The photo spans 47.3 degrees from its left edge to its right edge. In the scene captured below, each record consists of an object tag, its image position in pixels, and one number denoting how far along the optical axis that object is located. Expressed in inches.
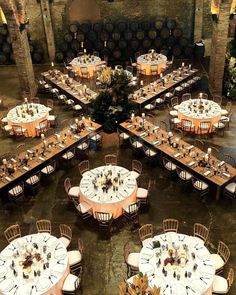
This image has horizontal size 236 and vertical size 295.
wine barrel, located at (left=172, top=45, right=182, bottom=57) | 511.1
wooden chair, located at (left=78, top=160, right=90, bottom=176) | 314.0
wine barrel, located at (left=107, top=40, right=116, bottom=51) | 512.4
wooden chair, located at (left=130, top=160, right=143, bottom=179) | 289.0
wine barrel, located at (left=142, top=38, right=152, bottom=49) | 511.6
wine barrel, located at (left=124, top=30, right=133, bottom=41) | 510.7
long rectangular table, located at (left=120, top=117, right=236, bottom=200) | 273.6
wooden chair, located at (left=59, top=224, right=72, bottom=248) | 240.1
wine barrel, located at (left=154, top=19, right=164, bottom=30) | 506.5
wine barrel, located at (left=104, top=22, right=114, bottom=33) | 512.4
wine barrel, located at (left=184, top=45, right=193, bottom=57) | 511.6
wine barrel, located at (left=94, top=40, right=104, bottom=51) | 517.9
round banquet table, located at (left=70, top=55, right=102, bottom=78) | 471.8
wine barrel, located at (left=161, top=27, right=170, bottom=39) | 509.0
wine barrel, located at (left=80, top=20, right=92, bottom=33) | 515.4
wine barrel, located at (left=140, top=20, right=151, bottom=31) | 509.9
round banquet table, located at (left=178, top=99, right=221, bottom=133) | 350.4
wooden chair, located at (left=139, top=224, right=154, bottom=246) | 233.0
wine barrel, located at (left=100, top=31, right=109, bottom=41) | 513.3
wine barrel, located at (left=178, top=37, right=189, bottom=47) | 507.4
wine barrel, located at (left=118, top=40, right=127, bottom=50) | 512.0
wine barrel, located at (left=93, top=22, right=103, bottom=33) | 515.8
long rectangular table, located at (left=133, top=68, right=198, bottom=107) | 391.3
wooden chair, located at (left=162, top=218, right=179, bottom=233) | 256.4
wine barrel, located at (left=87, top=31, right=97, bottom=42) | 516.7
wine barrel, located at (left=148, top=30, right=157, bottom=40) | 508.6
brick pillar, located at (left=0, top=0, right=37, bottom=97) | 389.8
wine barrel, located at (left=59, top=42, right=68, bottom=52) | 513.3
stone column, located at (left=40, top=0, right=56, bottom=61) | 500.0
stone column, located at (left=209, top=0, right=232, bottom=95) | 375.2
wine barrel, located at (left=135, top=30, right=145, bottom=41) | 509.2
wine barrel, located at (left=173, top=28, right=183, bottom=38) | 507.3
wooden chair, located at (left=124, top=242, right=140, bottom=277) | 223.0
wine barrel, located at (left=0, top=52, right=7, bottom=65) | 526.4
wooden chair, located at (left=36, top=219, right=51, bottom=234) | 256.2
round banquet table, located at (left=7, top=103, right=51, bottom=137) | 361.9
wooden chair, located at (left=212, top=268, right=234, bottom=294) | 206.8
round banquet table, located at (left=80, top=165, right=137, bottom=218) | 260.2
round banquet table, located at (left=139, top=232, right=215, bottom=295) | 199.4
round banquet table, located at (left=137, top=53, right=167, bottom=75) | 469.2
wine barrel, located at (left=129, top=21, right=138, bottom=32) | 509.0
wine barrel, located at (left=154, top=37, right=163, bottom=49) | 511.6
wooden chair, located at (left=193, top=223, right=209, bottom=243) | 241.7
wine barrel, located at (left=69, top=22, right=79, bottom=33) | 513.3
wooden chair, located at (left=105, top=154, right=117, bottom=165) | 321.2
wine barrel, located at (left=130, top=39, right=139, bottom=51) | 512.0
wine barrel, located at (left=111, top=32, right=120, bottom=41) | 509.9
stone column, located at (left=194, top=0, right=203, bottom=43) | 495.1
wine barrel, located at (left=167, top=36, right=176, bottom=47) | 509.0
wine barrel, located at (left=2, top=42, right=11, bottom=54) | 520.9
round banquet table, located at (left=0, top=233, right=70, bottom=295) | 203.3
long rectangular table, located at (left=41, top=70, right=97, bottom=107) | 393.9
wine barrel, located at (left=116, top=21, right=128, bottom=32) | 511.6
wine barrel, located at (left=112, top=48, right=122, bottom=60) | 513.7
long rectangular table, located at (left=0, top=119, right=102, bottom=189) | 285.0
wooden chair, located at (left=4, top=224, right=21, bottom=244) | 255.0
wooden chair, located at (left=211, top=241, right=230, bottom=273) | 218.7
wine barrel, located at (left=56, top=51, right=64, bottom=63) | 512.4
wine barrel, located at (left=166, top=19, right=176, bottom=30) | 508.3
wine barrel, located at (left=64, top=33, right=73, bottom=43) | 511.6
